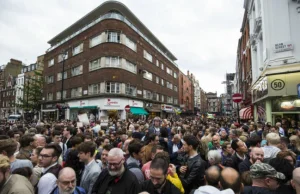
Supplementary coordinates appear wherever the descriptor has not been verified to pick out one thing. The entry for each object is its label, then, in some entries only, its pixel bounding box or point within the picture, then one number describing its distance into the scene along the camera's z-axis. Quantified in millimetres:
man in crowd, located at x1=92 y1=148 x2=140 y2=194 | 2660
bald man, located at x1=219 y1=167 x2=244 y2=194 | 2256
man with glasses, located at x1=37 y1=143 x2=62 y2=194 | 3219
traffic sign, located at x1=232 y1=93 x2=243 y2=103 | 8977
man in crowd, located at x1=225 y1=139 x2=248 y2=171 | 4353
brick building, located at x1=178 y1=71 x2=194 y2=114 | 55553
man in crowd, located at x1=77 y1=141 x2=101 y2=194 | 3287
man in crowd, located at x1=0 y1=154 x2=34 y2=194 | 2172
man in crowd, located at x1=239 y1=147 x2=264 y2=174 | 3627
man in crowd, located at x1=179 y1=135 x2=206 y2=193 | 3348
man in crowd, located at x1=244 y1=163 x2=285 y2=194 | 2430
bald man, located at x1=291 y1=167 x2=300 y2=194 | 2236
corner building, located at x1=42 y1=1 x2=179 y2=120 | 24344
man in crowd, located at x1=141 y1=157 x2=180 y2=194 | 2428
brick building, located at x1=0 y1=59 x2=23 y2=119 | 58488
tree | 33781
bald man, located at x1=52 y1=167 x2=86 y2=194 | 2520
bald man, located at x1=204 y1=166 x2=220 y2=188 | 2463
